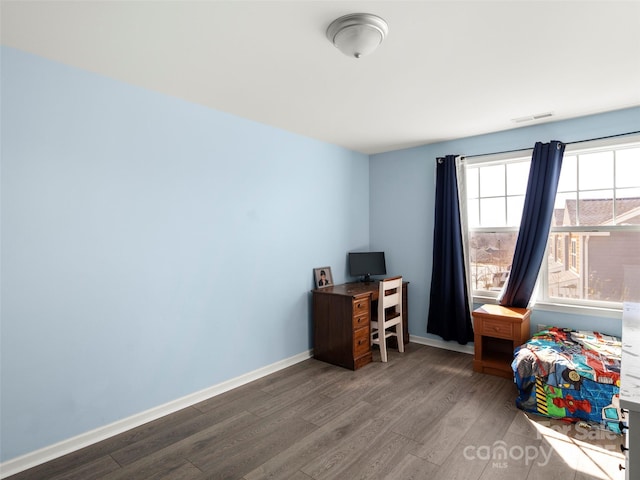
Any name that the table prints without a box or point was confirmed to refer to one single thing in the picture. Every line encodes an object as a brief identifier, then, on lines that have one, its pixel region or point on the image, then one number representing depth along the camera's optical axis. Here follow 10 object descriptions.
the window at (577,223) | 3.14
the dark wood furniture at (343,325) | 3.50
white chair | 3.65
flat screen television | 4.41
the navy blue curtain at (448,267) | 3.91
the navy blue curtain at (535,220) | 3.32
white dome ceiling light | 1.75
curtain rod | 3.05
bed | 2.41
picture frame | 3.97
